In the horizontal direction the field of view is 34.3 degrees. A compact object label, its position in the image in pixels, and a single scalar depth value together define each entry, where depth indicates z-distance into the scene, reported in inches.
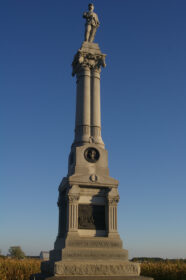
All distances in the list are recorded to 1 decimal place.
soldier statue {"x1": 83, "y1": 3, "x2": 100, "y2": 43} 860.0
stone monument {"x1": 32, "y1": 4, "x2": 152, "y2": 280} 585.6
